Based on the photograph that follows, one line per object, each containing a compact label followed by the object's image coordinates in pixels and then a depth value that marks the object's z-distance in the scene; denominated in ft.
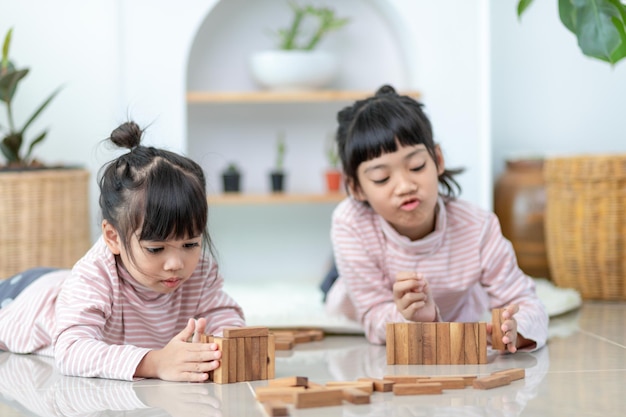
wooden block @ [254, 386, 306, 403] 7.83
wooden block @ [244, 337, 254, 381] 8.46
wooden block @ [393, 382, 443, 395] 8.03
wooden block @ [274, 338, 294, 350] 9.80
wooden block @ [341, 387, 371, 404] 7.82
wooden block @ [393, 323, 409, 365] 8.98
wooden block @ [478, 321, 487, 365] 8.94
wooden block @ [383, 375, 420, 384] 8.18
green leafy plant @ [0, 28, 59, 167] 12.56
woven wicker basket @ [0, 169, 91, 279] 12.50
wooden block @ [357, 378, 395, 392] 8.11
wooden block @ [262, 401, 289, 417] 7.55
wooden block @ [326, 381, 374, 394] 8.01
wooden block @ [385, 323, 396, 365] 8.97
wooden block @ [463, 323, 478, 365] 8.95
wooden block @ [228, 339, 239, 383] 8.42
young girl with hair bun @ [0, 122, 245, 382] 8.52
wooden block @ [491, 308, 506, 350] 9.06
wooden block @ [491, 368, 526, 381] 8.34
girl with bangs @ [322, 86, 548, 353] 9.49
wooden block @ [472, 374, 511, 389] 8.14
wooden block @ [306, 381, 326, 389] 8.00
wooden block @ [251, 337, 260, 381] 8.49
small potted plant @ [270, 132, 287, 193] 14.56
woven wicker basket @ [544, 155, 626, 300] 12.43
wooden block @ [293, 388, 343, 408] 7.72
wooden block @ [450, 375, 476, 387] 8.22
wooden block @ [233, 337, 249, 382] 8.45
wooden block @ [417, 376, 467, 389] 8.14
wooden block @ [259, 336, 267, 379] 8.52
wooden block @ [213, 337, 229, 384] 8.39
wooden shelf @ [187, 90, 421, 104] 14.15
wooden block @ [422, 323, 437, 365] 8.98
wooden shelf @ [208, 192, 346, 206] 14.16
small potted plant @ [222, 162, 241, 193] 14.43
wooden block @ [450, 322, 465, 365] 8.95
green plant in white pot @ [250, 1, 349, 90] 14.34
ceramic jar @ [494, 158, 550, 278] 13.89
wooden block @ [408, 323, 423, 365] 8.97
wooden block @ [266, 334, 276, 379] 8.51
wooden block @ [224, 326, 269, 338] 8.33
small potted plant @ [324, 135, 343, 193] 14.53
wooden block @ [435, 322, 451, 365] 8.96
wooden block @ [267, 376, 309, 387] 8.06
